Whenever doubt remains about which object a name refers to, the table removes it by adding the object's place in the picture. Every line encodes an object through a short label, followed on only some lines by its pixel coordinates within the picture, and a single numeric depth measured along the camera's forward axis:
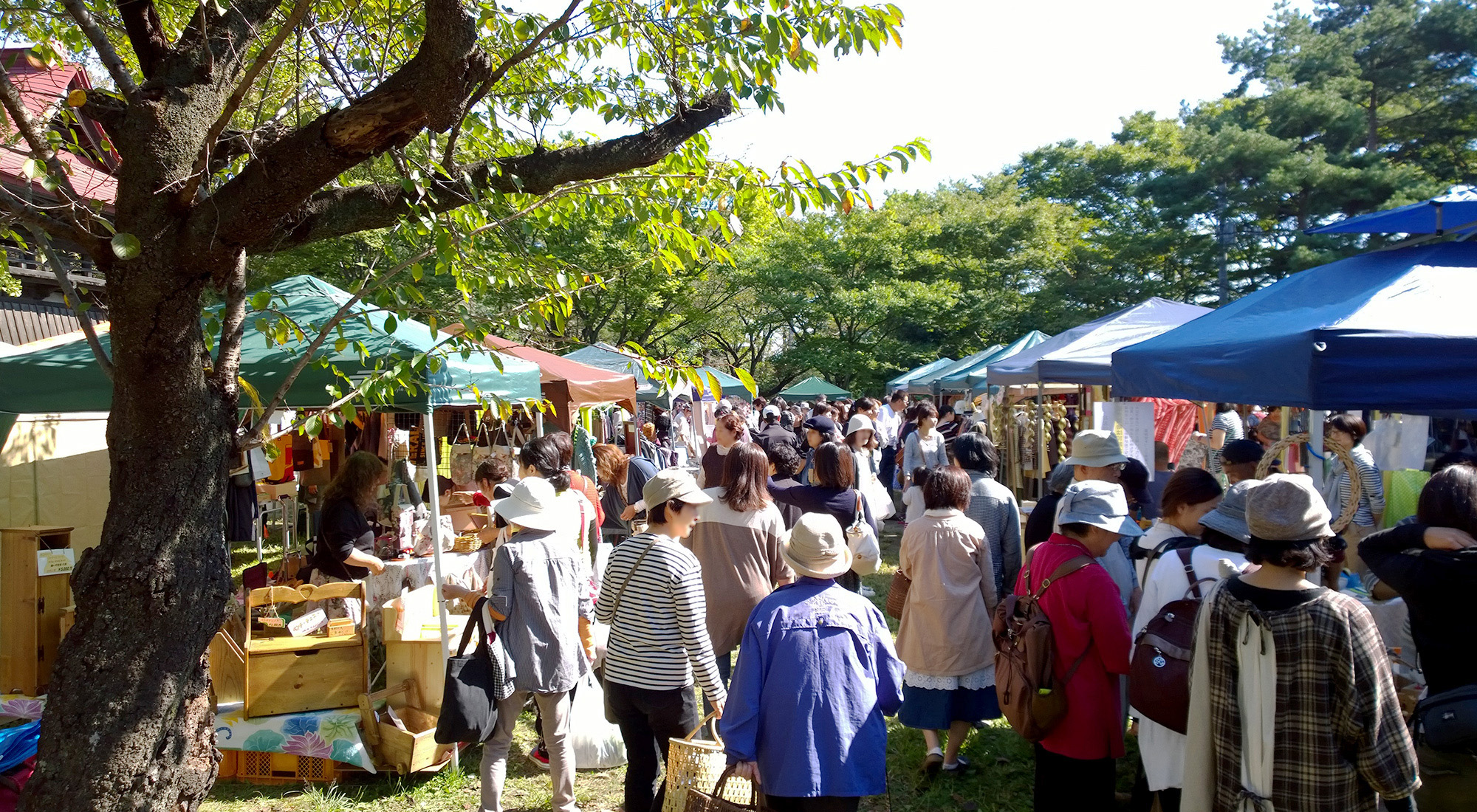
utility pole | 22.19
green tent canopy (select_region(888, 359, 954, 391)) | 19.61
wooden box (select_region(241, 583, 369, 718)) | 4.46
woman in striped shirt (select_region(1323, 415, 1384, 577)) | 5.11
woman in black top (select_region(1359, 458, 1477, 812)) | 2.61
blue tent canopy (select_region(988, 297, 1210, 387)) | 7.51
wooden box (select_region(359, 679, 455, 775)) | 4.48
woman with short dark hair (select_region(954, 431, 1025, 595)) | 4.77
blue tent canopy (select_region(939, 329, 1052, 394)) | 13.35
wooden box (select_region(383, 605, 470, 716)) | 4.73
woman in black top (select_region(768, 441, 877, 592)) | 5.00
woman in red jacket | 3.21
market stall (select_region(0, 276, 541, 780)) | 4.52
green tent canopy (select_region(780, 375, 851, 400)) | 27.70
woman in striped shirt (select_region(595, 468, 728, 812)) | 3.42
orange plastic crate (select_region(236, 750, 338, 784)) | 4.48
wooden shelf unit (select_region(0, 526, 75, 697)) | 4.87
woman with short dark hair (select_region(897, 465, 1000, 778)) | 4.27
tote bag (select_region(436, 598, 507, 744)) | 3.62
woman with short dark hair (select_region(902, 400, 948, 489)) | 9.13
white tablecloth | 5.40
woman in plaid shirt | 2.29
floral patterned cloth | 4.46
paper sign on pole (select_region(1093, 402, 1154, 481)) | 6.05
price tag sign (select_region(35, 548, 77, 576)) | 4.91
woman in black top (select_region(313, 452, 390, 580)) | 5.23
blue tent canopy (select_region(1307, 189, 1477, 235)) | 3.97
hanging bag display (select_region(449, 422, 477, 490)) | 8.73
